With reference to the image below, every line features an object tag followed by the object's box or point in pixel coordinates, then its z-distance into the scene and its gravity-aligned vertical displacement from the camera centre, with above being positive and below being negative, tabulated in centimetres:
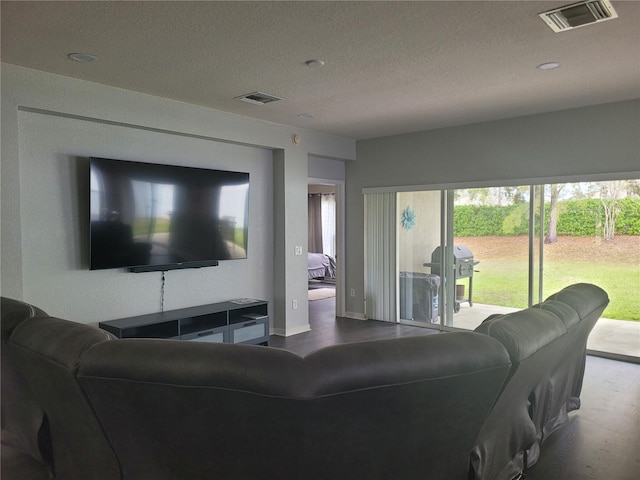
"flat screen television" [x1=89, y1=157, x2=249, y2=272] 400 +9
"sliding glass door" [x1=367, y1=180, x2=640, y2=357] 473 -34
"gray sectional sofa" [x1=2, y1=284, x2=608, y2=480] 148 -61
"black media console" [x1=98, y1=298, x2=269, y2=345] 411 -98
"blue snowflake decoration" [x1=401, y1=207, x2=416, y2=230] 620 +6
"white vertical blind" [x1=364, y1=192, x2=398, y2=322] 638 -46
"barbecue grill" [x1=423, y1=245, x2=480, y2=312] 573 -54
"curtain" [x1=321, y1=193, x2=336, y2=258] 1105 +2
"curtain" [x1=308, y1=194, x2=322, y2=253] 1120 +5
